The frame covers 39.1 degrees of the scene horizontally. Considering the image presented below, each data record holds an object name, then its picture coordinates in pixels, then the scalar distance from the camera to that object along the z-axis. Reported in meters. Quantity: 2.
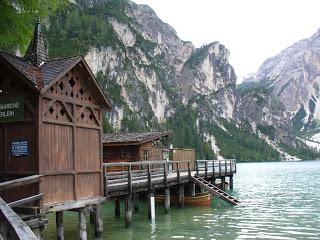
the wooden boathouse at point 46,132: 15.34
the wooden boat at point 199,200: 32.84
